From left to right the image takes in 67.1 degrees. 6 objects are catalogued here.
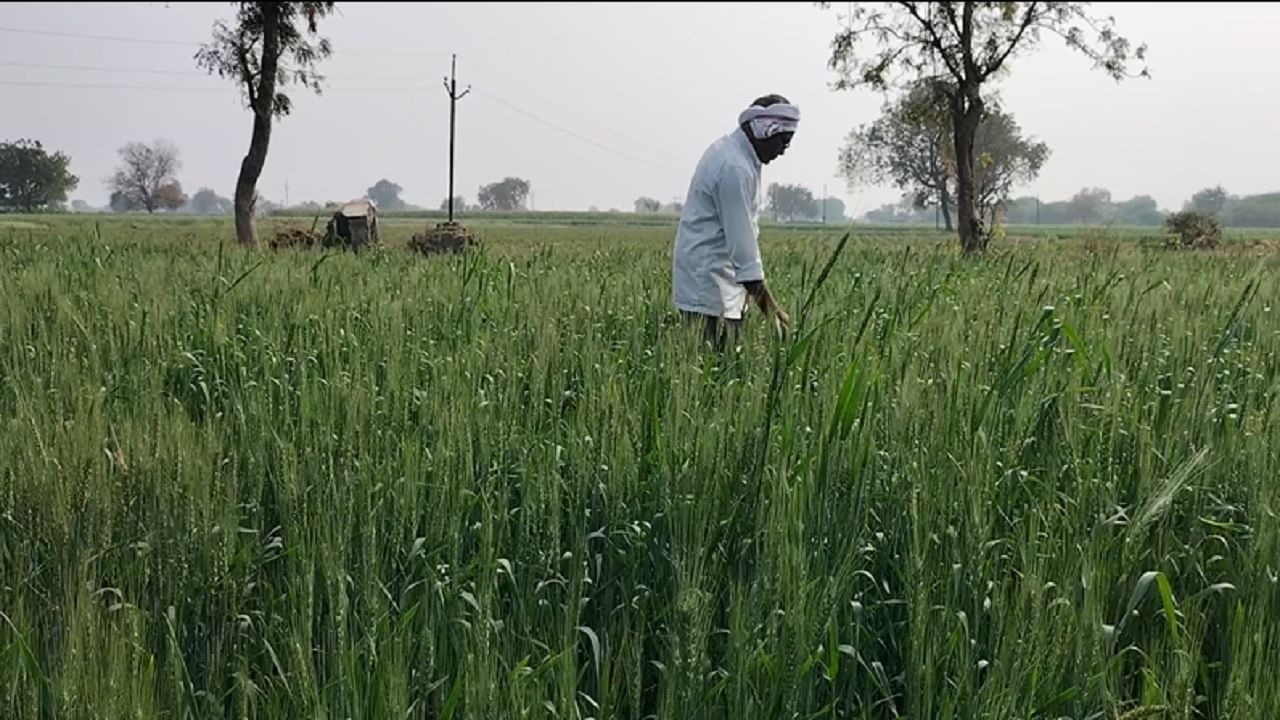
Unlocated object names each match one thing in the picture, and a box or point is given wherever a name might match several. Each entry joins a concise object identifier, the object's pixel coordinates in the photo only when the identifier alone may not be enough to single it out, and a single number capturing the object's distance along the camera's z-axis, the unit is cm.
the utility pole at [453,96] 3784
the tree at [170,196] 9088
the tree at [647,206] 13325
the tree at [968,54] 2073
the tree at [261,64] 1981
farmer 450
